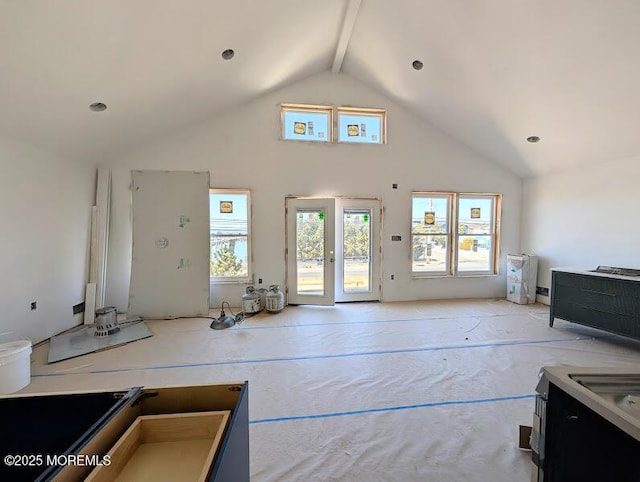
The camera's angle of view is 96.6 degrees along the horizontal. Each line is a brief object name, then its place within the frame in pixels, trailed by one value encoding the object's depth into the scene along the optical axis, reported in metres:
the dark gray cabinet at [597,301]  3.37
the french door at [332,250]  5.16
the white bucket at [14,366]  2.42
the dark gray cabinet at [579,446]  0.87
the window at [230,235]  5.12
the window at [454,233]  5.66
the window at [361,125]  5.39
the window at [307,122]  5.27
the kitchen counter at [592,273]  3.38
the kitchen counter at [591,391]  0.81
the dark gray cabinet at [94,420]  0.94
